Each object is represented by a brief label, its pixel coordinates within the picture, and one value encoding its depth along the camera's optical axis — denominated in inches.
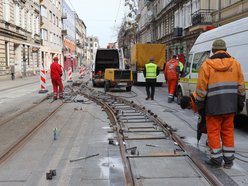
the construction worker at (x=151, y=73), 601.6
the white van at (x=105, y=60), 965.2
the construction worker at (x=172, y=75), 566.9
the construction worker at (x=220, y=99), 217.9
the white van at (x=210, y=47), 335.6
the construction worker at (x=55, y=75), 617.6
